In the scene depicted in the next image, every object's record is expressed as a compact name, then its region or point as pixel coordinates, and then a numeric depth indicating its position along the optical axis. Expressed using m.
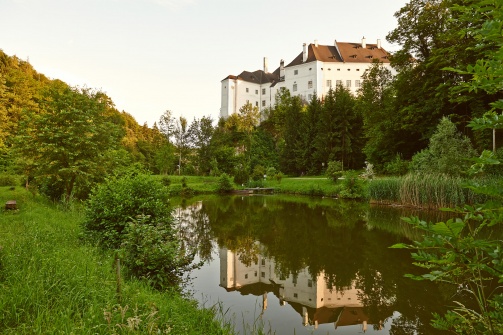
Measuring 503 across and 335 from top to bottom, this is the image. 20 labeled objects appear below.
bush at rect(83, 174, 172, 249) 7.30
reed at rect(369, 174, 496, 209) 16.61
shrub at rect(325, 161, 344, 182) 28.75
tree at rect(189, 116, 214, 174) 40.09
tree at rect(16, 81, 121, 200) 11.82
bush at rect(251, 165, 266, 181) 36.62
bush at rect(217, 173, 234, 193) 31.64
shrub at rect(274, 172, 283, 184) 35.34
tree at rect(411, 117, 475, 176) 18.92
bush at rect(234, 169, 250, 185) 35.94
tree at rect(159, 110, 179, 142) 43.16
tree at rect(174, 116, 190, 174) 42.50
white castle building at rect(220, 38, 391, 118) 57.56
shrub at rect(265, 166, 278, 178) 38.84
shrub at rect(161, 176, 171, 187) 29.93
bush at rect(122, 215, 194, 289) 5.67
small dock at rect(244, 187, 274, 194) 32.74
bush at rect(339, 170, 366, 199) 24.33
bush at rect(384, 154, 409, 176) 25.86
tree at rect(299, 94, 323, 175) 40.62
